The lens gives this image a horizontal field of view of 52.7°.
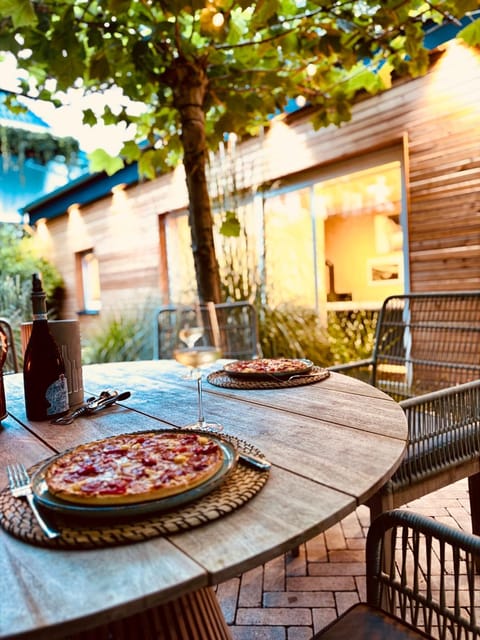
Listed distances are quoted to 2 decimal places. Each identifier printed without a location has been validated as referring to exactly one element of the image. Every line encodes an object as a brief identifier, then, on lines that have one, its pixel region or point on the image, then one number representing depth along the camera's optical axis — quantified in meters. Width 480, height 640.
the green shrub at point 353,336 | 4.11
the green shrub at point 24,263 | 8.30
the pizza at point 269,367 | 1.36
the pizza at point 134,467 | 0.61
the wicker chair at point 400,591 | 0.75
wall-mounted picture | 3.97
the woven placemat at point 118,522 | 0.56
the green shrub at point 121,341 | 4.65
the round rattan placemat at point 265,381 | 1.29
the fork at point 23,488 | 0.57
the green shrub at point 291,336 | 3.79
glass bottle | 1.07
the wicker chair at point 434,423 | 1.38
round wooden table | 0.47
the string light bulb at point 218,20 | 2.22
